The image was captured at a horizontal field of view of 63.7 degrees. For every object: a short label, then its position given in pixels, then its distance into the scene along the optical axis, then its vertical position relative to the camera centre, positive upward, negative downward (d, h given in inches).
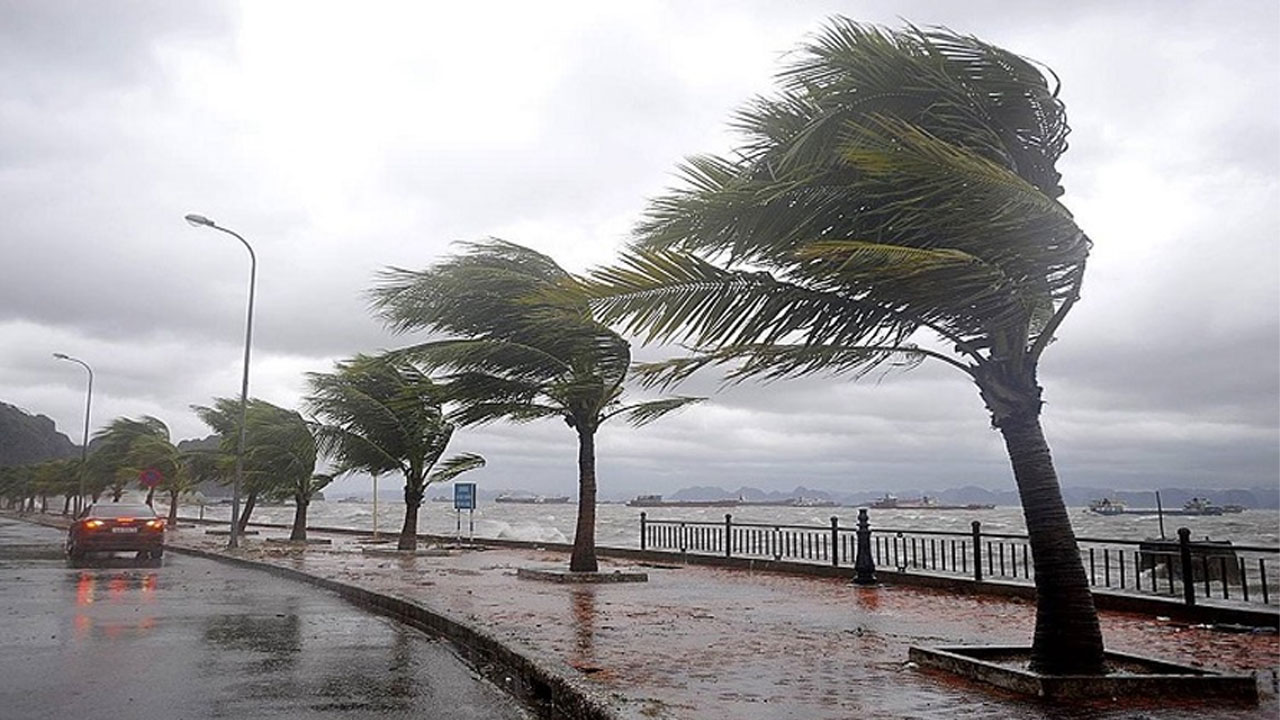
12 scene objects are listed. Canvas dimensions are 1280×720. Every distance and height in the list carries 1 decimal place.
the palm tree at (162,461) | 1868.8 +102.9
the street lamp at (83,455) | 2170.3 +131.1
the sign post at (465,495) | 1282.0 +29.2
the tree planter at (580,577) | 713.0 -39.7
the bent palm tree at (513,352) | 701.3 +113.1
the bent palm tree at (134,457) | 1929.1 +120.3
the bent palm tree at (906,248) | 302.4 +80.8
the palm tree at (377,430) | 1073.5 +93.5
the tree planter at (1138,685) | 287.7 -45.0
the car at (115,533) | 990.4 -16.4
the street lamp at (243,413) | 1103.0 +111.7
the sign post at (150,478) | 1600.6 +59.8
